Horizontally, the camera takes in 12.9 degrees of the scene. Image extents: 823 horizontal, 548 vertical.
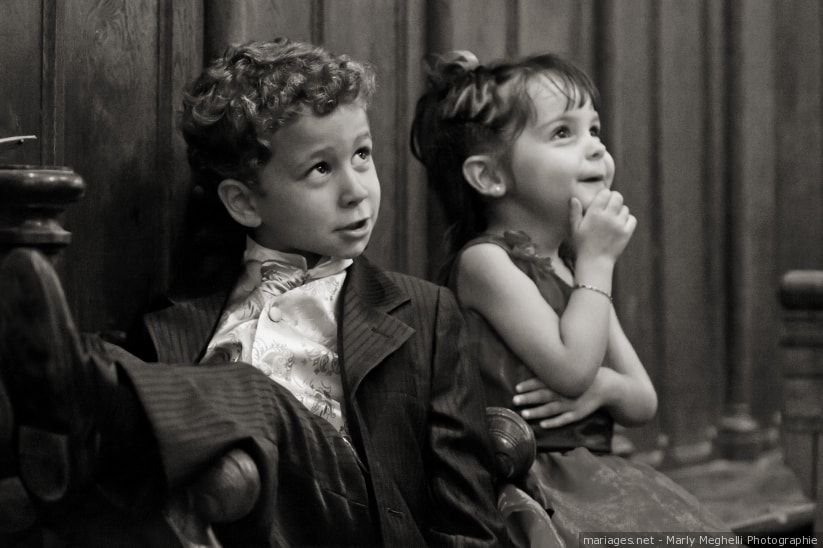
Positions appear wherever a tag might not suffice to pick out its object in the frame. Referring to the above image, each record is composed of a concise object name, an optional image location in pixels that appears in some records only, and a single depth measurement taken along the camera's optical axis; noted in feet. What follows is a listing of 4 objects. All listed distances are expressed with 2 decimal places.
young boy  10.19
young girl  11.05
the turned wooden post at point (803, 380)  11.57
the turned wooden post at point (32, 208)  9.69
